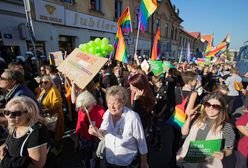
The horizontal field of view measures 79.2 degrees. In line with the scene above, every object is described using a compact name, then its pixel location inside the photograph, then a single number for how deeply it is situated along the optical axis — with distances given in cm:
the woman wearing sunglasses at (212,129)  161
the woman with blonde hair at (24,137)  133
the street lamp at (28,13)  534
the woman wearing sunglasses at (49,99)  269
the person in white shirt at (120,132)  155
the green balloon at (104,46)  341
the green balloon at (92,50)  327
